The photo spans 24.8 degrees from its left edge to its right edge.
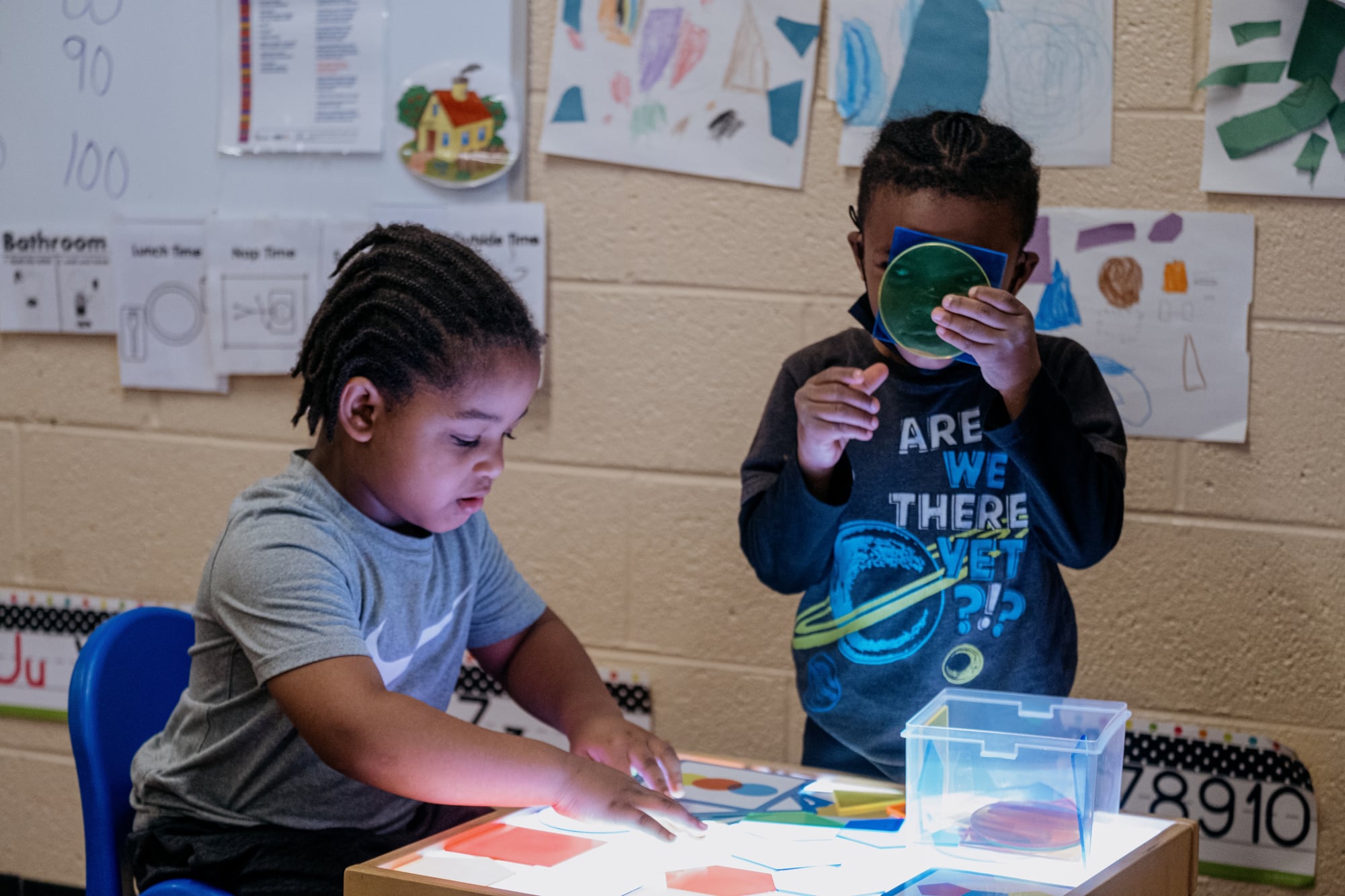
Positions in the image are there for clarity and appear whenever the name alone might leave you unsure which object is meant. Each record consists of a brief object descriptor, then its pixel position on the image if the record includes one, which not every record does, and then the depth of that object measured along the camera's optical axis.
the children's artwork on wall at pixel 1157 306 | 3.08
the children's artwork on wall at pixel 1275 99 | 3.03
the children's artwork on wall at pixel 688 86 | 3.19
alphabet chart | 3.52
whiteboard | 3.32
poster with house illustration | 3.27
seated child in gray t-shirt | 2.58
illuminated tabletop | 2.45
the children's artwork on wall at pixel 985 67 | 3.10
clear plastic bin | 2.49
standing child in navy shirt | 2.74
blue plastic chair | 2.72
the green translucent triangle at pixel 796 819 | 2.57
